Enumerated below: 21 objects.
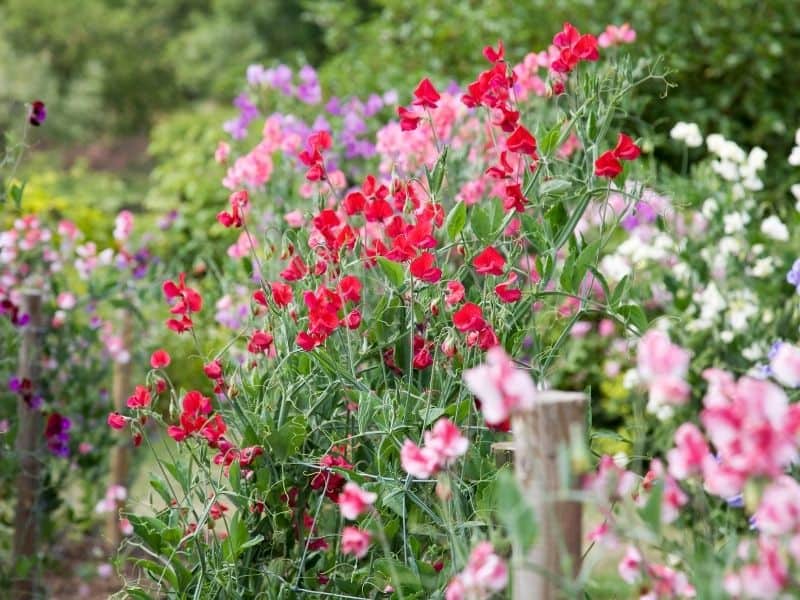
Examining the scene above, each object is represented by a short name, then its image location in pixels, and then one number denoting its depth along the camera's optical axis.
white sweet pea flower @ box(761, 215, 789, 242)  3.44
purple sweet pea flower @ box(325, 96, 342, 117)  4.69
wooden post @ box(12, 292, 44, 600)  3.56
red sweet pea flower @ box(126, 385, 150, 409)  2.62
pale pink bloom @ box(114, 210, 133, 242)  3.85
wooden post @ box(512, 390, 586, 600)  2.21
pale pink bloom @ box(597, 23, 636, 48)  3.12
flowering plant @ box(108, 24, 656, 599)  2.60
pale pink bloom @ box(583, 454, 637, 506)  2.06
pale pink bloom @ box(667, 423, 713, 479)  2.05
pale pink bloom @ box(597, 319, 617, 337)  4.93
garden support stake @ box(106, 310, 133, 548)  4.17
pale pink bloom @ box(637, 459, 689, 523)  2.11
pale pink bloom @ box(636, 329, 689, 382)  2.04
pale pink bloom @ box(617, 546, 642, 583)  2.21
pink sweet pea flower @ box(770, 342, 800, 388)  2.04
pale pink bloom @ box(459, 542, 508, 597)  2.09
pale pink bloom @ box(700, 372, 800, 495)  2.00
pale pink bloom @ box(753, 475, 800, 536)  1.99
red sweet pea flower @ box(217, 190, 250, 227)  2.77
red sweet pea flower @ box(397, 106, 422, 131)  2.71
